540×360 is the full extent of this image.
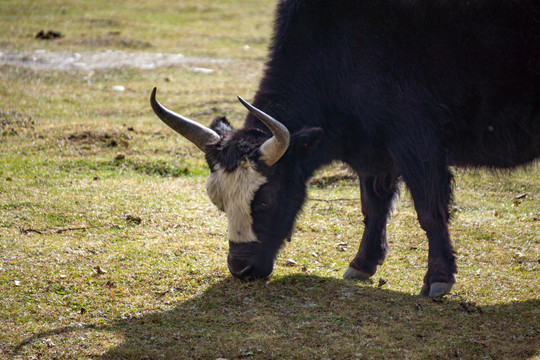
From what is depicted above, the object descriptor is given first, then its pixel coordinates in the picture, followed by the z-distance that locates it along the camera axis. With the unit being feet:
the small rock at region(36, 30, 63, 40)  98.37
